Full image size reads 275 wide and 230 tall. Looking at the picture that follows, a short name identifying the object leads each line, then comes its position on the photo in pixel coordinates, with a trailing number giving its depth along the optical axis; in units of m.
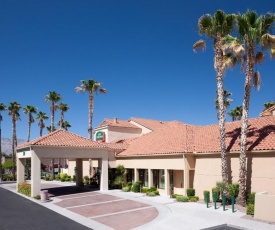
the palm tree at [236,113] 57.12
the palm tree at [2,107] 59.13
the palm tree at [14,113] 59.74
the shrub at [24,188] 28.95
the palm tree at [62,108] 63.81
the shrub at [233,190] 21.65
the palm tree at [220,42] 22.58
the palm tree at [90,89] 41.50
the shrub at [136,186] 30.42
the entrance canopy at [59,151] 27.58
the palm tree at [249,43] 20.50
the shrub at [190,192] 25.23
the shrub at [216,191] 22.52
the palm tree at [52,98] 52.28
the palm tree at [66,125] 72.42
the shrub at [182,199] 23.89
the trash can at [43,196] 25.10
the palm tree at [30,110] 61.69
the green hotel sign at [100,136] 44.66
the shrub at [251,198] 19.81
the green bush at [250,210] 18.02
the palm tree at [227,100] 47.52
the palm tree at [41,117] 66.54
